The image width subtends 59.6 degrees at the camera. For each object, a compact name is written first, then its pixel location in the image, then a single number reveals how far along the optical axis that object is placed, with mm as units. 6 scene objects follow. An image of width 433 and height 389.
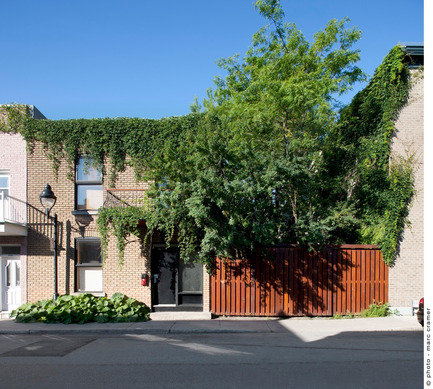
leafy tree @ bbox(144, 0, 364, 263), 10695
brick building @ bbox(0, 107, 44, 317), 13164
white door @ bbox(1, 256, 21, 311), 13250
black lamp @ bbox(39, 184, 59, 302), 11352
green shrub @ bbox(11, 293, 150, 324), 11078
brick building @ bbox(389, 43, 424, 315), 11781
